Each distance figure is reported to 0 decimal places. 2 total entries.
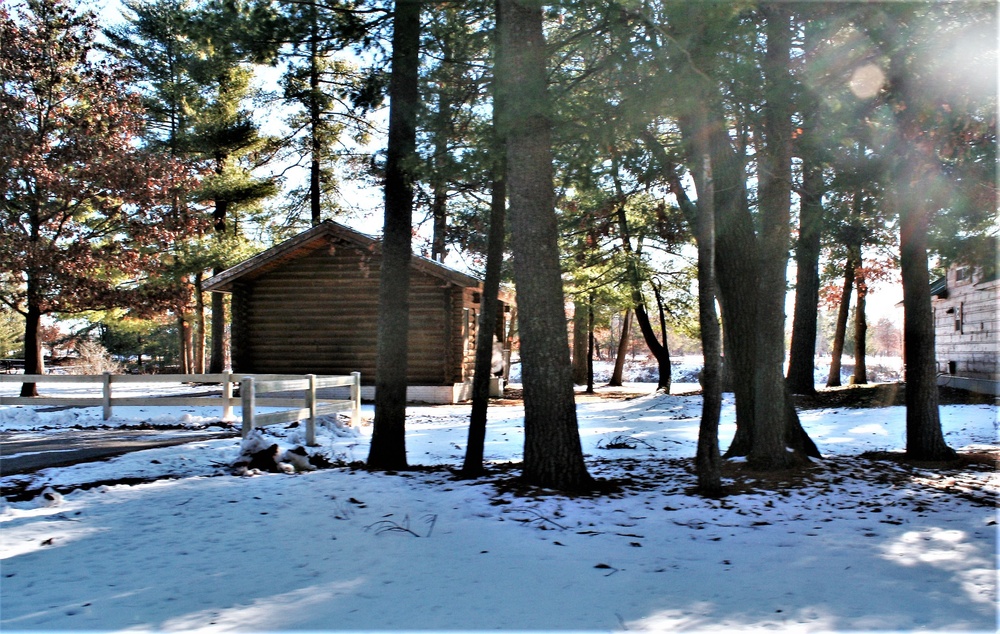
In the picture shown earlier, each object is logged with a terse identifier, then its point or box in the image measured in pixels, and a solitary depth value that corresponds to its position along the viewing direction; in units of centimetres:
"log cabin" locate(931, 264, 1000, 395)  2191
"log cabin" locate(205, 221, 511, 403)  2067
